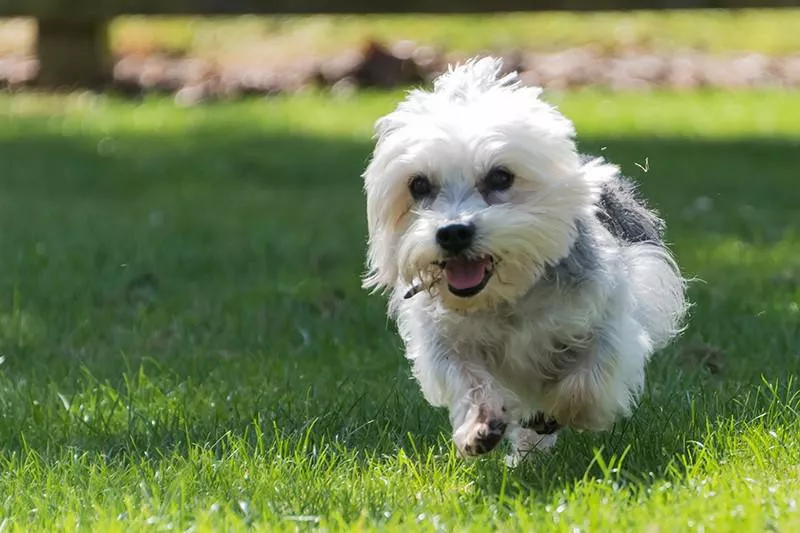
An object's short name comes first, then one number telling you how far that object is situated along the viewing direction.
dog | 8.77
